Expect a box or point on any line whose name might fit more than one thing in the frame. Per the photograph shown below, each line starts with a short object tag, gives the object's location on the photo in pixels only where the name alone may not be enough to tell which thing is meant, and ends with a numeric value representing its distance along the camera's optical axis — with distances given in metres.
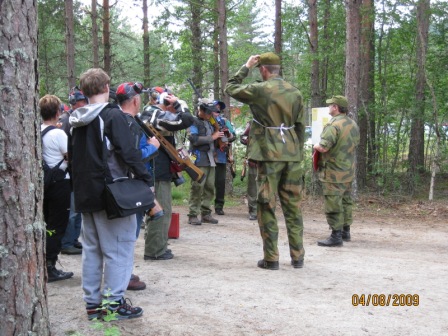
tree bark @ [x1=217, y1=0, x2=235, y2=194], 12.29
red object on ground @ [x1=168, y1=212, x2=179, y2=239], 7.60
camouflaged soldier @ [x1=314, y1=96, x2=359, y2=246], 7.19
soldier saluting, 5.52
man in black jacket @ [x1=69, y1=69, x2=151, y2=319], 3.80
